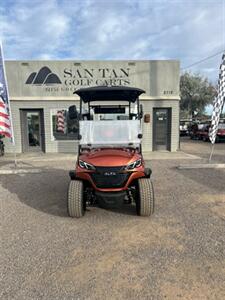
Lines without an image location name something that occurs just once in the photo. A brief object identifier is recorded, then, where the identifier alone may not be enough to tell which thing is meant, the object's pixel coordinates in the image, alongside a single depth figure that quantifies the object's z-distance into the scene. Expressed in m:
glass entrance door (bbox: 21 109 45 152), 10.62
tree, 30.96
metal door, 10.78
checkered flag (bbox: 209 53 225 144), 7.33
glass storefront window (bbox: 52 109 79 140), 10.58
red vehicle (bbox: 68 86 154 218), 3.65
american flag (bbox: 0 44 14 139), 7.06
